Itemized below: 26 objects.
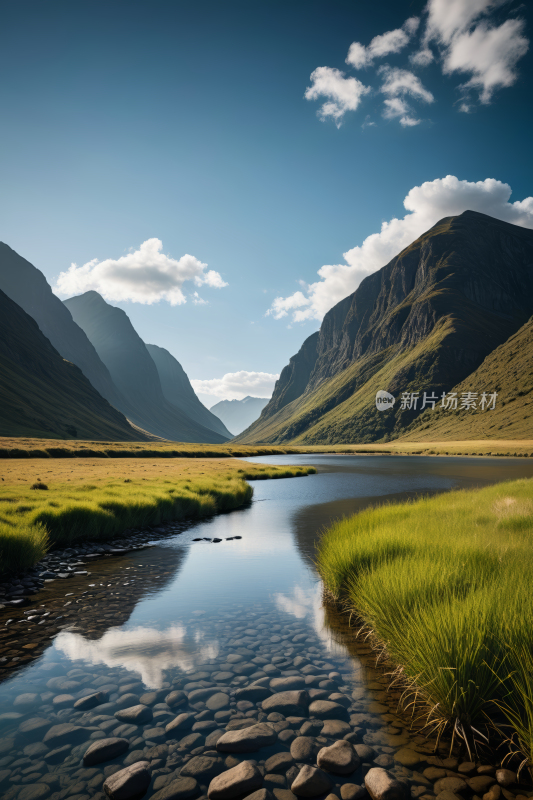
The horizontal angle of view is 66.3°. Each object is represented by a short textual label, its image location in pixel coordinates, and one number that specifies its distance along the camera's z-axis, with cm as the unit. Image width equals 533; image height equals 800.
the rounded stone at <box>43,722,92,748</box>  600
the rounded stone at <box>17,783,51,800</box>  505
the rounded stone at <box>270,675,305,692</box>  746
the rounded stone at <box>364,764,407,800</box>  483
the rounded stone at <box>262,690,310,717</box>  673
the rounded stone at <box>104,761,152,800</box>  504
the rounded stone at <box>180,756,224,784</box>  536
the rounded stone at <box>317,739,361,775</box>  537
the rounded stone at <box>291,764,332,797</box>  502
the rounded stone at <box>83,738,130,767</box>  565
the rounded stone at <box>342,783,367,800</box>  494
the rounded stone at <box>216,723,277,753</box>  584
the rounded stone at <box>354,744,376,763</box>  563
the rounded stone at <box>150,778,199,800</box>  504
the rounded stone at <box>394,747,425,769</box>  549
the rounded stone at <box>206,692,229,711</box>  687
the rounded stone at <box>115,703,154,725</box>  652
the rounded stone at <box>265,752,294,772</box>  545
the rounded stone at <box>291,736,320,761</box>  567
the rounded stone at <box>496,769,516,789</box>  491
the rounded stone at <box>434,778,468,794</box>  495
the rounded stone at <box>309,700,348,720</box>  661
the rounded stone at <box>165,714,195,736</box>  626
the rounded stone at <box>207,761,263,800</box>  500
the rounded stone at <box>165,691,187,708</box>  700
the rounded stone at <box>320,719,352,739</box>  613
